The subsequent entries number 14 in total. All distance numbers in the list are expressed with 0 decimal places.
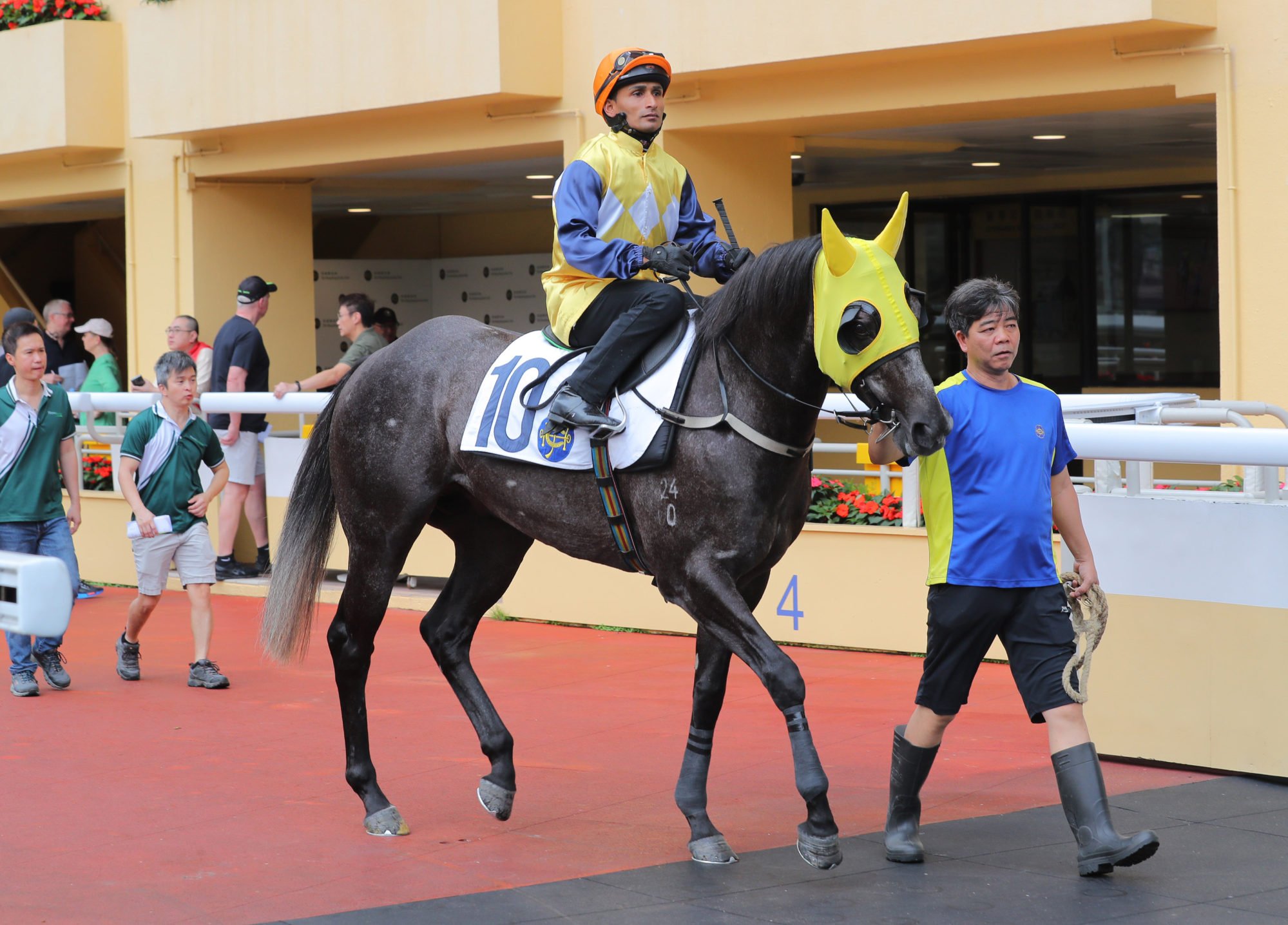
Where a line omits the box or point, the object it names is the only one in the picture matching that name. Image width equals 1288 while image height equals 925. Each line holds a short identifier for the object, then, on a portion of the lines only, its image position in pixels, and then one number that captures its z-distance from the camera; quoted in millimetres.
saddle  4965
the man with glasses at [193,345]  11594
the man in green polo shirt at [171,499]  8170
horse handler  4715
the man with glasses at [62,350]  14328
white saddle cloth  5039
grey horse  4707
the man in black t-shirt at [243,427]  11055
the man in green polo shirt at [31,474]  7902
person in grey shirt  10977
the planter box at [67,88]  13961
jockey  5078
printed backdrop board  17766
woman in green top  13297
